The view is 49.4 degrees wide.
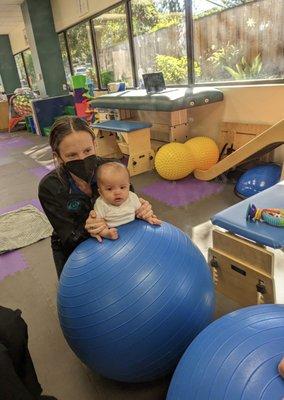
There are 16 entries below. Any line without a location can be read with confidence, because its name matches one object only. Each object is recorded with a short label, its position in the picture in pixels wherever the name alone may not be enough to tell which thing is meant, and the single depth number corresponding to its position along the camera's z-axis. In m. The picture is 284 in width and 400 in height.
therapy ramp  2.78
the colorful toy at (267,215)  1.51
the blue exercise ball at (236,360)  0.75
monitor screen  4.05
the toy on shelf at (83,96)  5.77
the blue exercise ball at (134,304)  1.11
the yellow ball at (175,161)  3.55
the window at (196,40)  3.29
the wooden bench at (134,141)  4.02
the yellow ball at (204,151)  3.67
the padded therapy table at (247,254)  1.50
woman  1.37
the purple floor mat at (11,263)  2.39
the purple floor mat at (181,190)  3.21
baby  1.34
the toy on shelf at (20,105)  8.40
